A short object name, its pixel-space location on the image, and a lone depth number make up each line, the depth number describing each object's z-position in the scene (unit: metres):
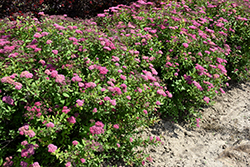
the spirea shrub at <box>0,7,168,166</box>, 2.34
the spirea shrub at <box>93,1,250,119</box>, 4.02
